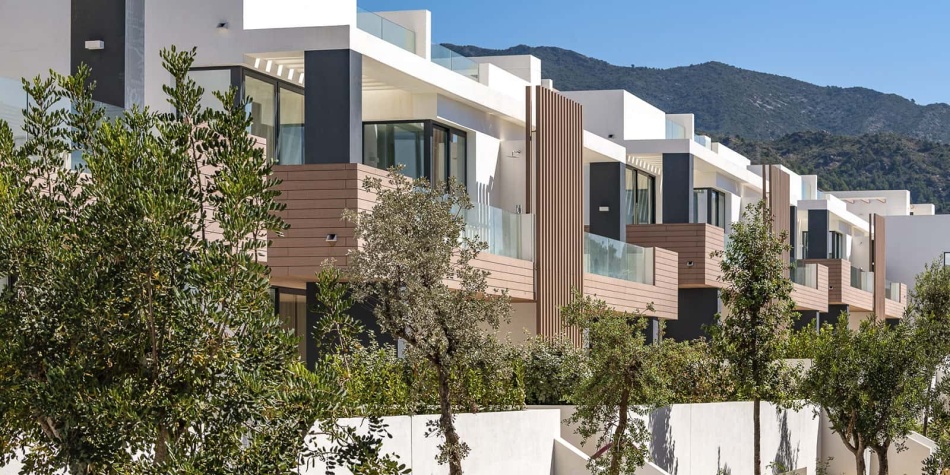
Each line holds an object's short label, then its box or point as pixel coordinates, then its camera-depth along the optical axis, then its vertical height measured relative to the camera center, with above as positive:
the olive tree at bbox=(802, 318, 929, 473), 27.00 -3.11
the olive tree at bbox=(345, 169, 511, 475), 14.98 -0.62
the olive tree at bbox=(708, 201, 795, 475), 24.06 -1.52
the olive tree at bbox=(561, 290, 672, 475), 20.03 -2.26
